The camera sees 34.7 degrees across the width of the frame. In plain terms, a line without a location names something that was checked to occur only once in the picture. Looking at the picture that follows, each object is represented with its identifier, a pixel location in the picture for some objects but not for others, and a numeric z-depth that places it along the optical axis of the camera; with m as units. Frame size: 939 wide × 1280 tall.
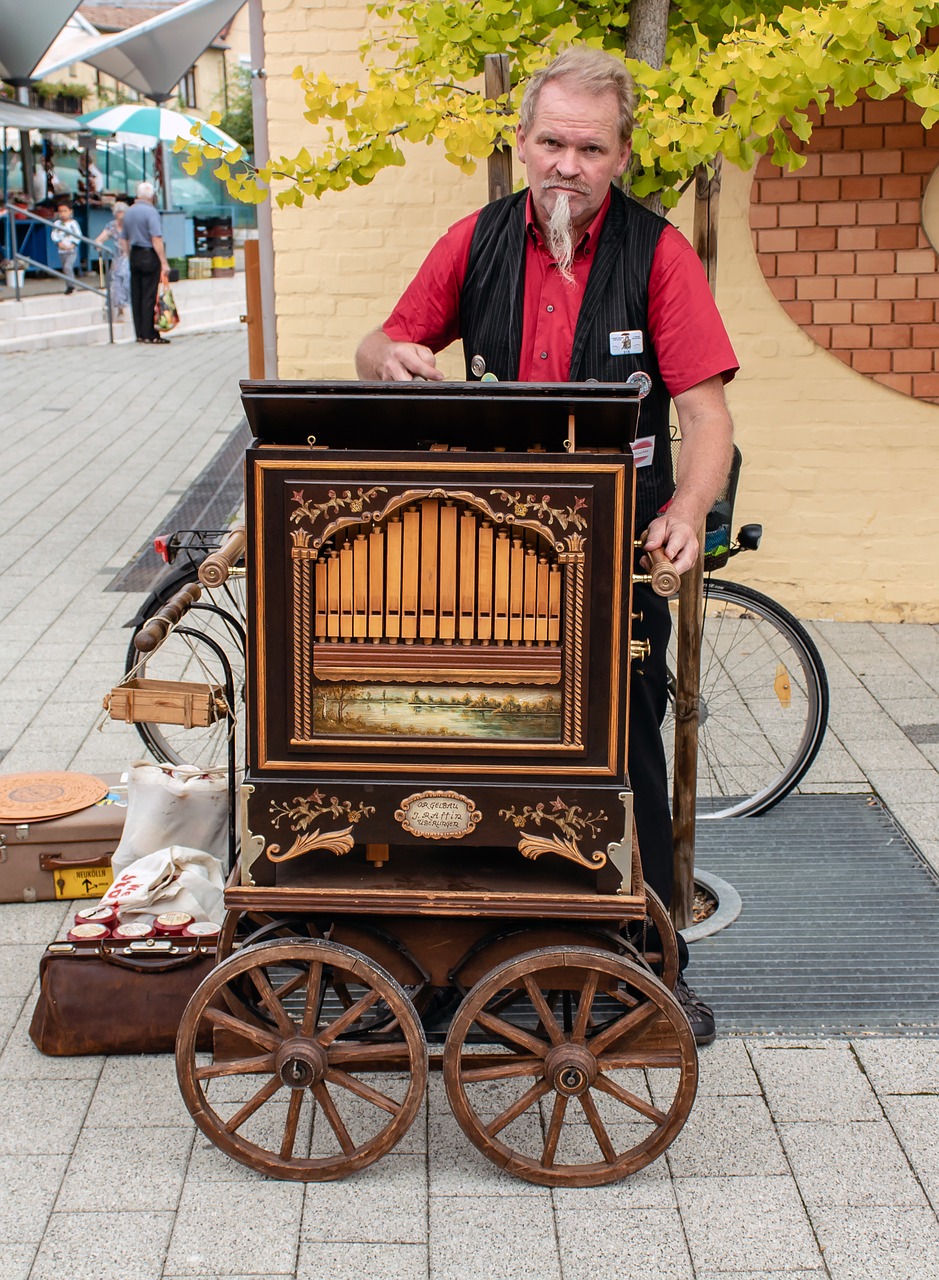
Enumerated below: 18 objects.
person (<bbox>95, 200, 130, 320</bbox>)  19.34
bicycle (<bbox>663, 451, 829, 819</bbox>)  4.80
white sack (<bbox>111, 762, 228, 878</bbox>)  4.02
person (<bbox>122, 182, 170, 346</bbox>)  17.58
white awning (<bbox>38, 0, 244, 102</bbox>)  21.19
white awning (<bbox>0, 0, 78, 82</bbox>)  19.27
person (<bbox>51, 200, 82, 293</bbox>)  21.59
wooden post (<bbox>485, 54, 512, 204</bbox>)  4.04
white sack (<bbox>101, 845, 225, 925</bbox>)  3.71
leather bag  3.49
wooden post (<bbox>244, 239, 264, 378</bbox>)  7.99
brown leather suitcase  4.25
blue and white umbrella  23.61
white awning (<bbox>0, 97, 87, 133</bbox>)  19.69
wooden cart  2.67
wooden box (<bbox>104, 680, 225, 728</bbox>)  3.30
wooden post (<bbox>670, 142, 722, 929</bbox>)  4.04
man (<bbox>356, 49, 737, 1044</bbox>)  3.15
